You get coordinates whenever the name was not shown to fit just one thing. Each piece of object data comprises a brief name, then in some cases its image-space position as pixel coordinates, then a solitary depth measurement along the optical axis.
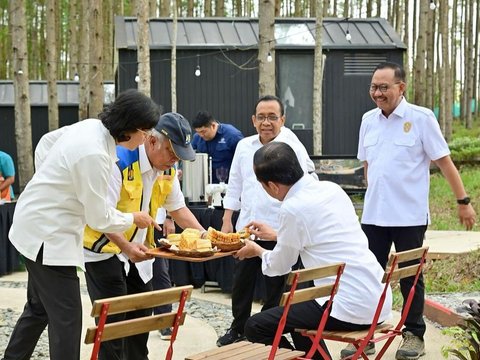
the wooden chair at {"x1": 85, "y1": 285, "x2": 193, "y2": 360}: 3.08
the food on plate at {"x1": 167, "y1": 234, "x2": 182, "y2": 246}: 4.60
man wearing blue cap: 4.35
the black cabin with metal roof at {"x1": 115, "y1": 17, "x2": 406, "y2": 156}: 18.81
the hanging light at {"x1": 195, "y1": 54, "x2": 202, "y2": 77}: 18.77
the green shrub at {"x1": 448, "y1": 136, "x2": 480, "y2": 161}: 21.16
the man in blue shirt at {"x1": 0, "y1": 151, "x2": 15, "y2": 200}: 10.57
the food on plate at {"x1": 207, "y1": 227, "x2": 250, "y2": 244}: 4.62
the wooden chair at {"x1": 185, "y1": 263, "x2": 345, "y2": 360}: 3.78
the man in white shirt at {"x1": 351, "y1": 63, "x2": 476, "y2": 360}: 5.53
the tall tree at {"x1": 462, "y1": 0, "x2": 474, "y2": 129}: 30.38
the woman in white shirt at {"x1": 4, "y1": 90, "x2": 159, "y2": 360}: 3.80
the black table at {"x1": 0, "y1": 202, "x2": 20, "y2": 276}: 9.95
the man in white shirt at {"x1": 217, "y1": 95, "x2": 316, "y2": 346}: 5.86
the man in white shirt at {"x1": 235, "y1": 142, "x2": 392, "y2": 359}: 4.21
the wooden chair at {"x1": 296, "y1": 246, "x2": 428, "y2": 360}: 4.16
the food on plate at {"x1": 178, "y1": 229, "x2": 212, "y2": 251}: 4.43
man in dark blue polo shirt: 9.09
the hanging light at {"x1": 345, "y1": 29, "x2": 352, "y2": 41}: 18.80
